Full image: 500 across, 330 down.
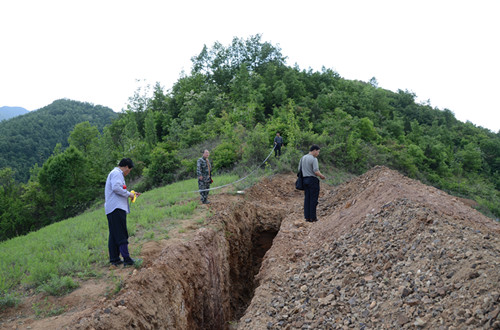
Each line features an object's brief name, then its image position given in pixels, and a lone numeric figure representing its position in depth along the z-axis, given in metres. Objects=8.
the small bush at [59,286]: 5.13
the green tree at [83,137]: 42.94
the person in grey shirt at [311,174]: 8.37
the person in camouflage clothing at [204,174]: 10.03
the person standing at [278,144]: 17.22
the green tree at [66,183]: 28.70
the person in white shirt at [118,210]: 5.78
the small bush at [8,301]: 4.86
